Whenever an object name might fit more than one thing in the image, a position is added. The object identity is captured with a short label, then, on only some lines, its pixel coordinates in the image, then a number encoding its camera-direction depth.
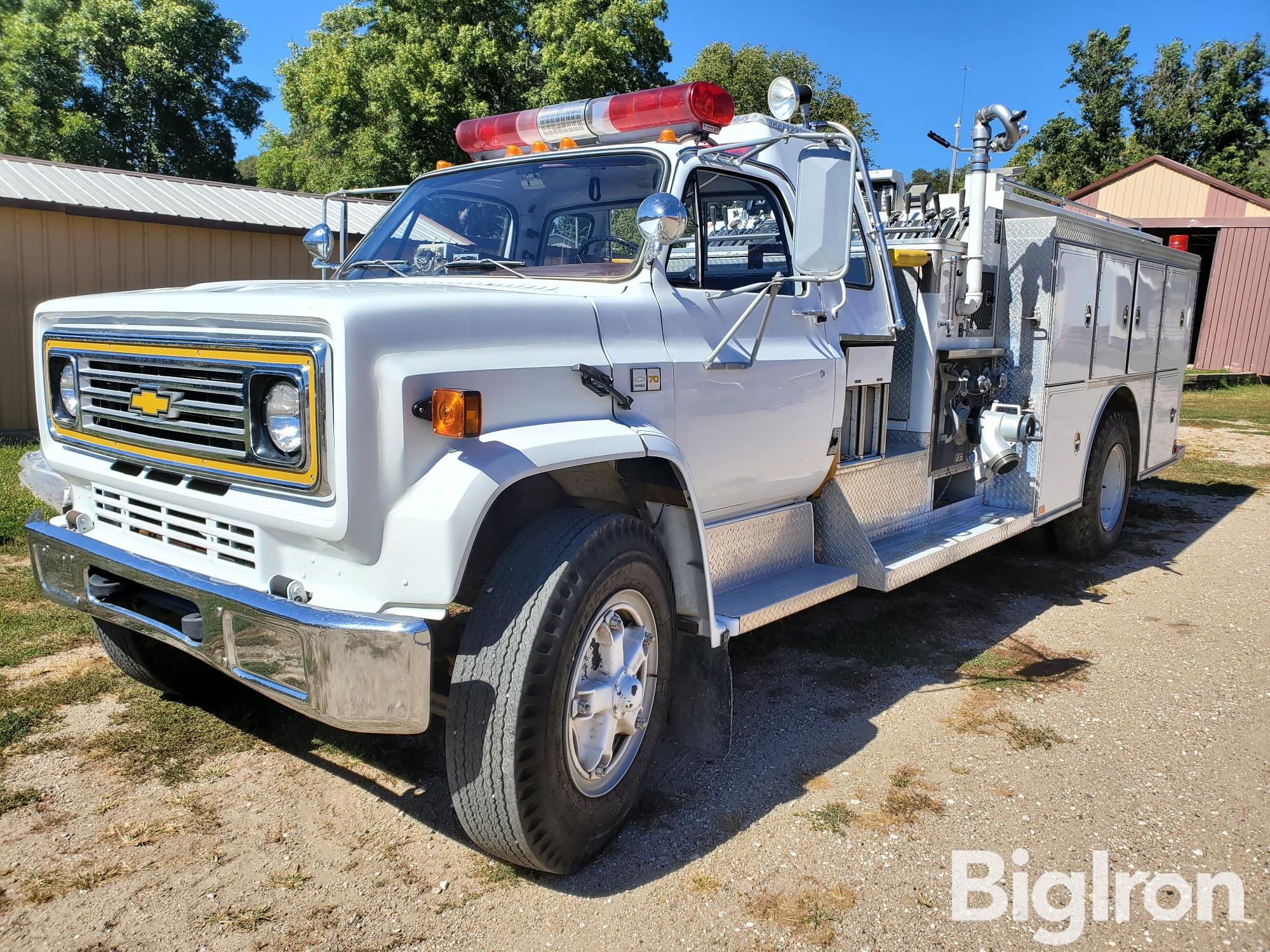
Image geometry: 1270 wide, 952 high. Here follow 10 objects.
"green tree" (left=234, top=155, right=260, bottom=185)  65.12
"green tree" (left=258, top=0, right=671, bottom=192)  22.08
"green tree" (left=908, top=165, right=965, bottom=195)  40.91
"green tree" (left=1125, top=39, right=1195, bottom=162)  33.62
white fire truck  2.49
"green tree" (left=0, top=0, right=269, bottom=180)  30.44
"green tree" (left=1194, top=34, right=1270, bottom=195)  32.72
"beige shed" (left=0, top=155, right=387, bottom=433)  10.49
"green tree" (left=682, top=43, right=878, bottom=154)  36.38
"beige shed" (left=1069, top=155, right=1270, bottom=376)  23.19
